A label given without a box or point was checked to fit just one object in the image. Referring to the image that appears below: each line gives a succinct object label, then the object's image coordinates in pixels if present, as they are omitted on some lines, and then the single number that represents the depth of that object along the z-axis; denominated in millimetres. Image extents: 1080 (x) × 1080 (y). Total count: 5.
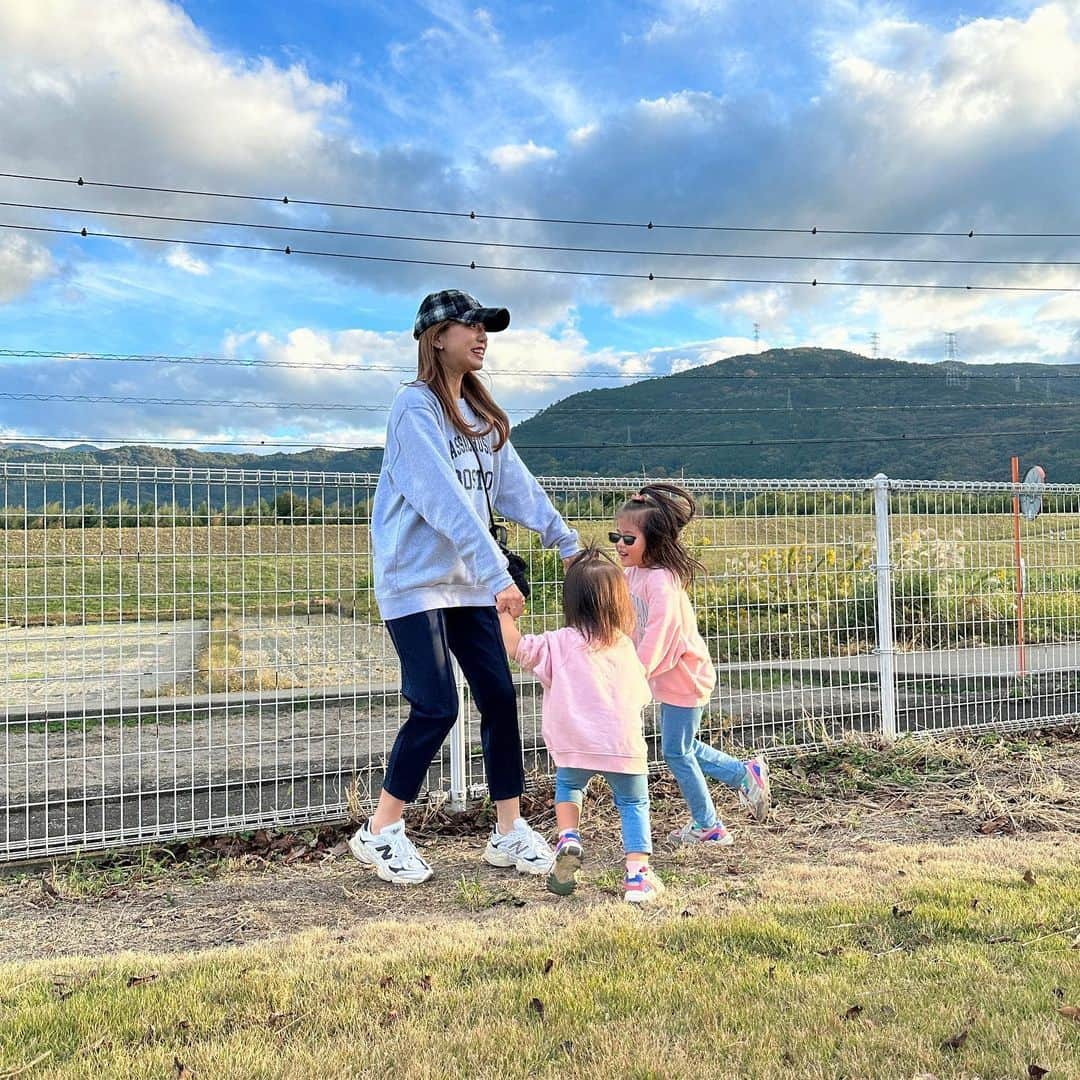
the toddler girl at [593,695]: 3719
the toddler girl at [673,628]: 4160
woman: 3639
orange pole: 6785
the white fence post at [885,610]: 6105
